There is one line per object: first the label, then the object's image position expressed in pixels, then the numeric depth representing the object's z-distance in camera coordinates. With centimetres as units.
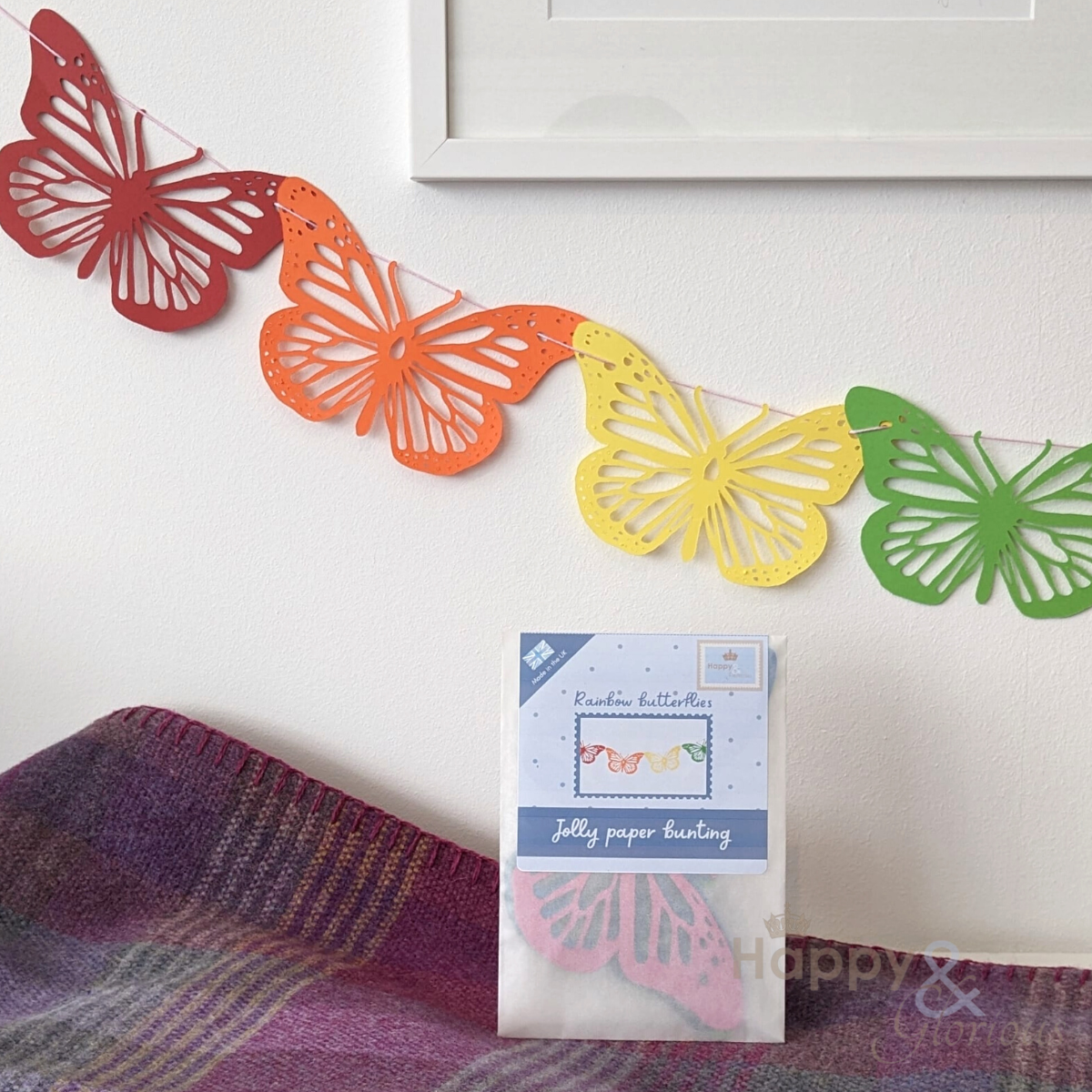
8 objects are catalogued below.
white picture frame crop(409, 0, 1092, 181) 80
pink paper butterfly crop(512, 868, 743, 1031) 70
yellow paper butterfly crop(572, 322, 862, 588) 83
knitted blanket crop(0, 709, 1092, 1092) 64
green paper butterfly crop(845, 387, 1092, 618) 83
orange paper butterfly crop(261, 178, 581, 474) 83
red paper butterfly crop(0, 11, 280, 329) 83
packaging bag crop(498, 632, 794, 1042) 70
